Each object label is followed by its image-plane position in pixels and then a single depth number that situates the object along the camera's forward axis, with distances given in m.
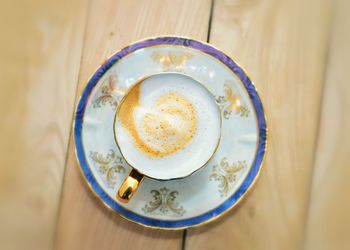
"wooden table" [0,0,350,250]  0.60
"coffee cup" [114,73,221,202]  0.57
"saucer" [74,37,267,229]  0.58
